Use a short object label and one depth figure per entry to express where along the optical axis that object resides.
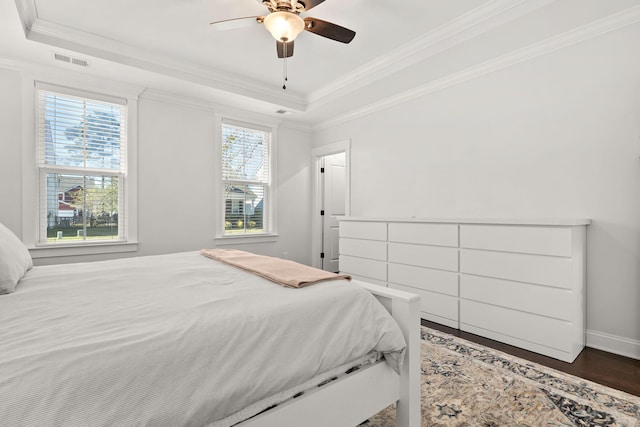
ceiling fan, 2.28
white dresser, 2.33
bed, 0.80
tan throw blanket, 1.53
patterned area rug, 1.64
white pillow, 1.39
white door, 5.41
